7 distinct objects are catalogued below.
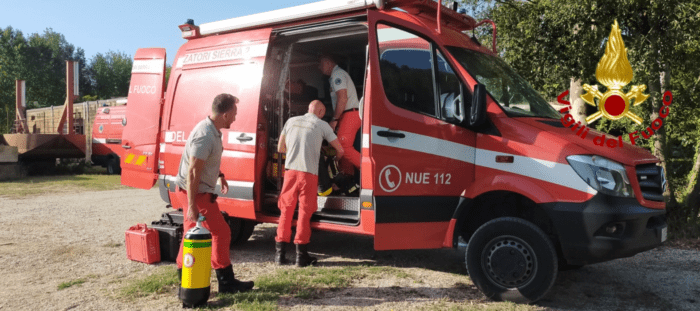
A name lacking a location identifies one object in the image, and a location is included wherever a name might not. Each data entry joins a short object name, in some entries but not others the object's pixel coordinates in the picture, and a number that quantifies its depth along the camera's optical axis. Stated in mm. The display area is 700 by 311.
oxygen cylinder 4438
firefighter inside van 6355
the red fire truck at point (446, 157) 4410
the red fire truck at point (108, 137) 19516
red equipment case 6066
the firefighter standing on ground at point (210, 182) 4441
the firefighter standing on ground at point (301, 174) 5773
